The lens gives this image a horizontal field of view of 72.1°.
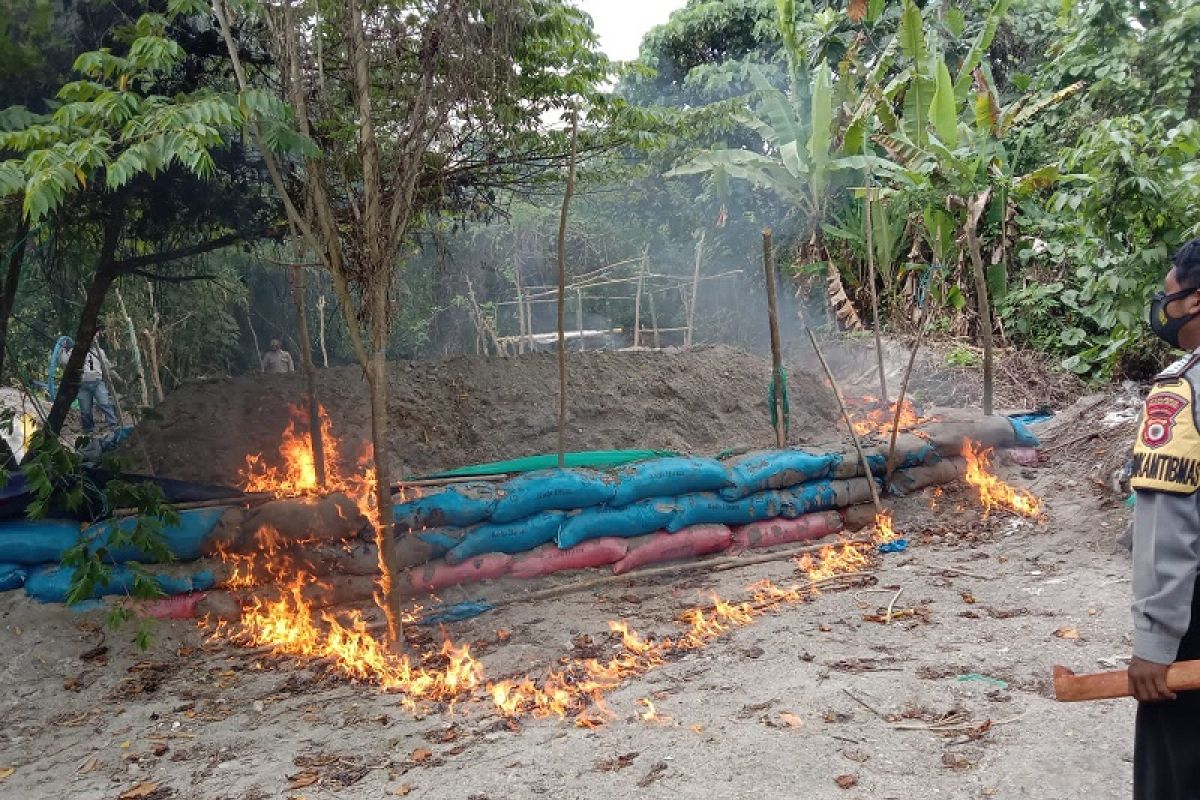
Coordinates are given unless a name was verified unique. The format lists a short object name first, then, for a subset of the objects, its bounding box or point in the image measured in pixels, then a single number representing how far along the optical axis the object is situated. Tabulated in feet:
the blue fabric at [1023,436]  24.12
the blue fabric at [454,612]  16.42
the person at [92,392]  31.53
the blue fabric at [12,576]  15.07
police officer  5.90
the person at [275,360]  34.09
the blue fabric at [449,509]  16.96
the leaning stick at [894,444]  21.45
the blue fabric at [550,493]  17.75
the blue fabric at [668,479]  18.75
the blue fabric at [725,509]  19.24
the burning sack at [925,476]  22.50
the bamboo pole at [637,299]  35.53
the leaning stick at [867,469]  21.63
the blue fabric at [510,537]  17.43
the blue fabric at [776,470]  19.99
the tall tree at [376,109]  13.07
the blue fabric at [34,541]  15.03
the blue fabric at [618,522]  18.19
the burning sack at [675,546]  18.63
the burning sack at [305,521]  16.26
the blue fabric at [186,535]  15.53
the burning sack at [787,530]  20.12
